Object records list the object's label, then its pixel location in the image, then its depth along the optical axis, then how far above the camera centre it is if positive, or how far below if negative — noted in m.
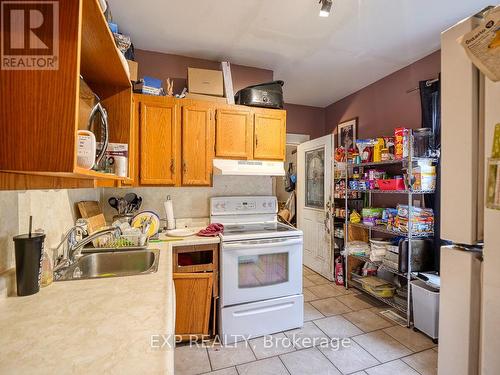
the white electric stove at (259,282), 2.05 -0.83
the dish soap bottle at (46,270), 1.07 -0.38
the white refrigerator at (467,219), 0.63 -0.08
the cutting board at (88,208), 1.81 -0.18
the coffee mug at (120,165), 1.26 +0.11
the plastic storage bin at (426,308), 2.02 -1.01
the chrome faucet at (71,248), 1.30 -0.35
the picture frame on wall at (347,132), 3.50 +0.82
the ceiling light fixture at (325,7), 1.68 +1.25
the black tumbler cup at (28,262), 0.97 -0.31
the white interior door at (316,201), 3.29 -0.20
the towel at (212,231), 2.17 -0.40
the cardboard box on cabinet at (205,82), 2.44 +1.05
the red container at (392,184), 2.41 +0.04
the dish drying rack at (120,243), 1.64 -0.39
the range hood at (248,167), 2.35 +0.19
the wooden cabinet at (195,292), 1.98 -0.86
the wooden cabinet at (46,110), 0.56 +0.17
